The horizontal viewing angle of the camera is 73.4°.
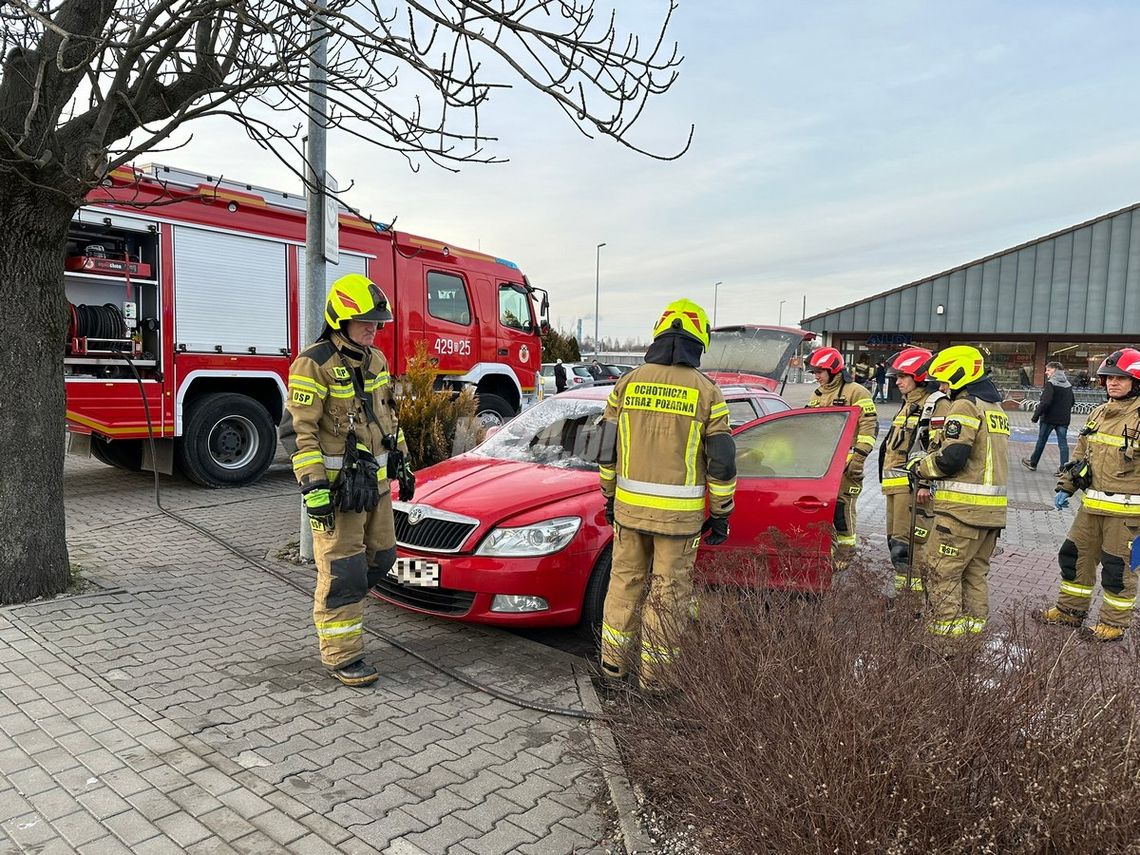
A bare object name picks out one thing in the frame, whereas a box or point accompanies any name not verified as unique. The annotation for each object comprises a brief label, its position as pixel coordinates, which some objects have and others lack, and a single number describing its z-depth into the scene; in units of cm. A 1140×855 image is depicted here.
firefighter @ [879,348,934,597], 544
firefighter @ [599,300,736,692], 357
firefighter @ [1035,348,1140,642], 464
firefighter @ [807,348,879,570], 539
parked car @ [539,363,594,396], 2327
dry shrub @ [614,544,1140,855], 179
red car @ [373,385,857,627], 404
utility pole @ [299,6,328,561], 553
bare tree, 394
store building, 2734
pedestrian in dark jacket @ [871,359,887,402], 2869
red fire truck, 737
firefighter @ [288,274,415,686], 363
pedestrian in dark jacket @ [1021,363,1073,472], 1132
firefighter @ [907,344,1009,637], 417
